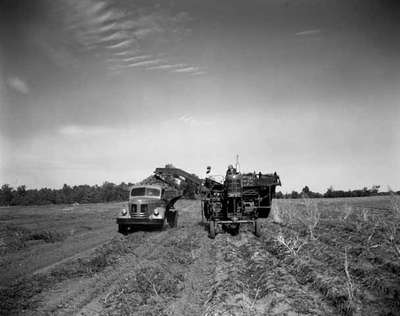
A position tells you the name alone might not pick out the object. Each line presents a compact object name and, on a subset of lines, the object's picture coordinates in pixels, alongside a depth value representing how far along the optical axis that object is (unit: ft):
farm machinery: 45.37
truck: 47.62
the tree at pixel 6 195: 243.27
